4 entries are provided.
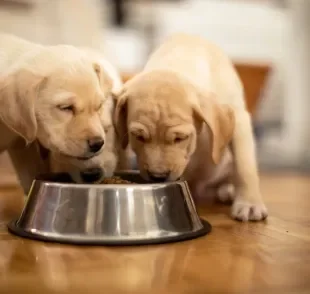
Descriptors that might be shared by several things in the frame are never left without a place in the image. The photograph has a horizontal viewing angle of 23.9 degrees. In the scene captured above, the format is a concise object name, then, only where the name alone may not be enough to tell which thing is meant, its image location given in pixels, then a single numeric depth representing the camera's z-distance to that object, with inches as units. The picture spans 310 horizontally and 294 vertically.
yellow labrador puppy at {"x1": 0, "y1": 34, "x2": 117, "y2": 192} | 29.4
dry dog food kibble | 31.0
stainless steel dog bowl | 27.1
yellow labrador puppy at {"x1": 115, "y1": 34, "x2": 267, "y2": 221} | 31.2
